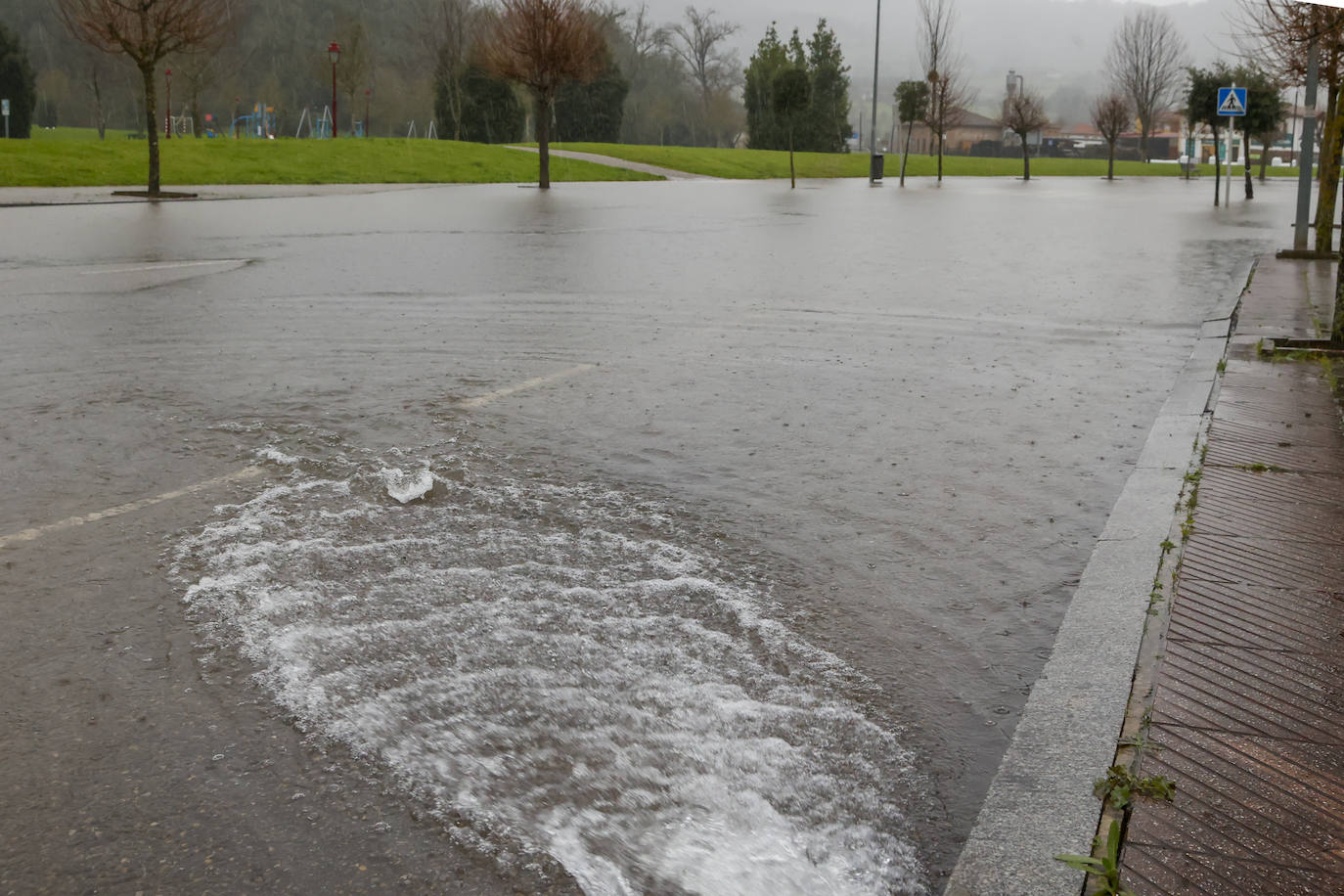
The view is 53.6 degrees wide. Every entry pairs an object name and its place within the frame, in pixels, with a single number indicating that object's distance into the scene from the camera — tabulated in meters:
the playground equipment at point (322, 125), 61.84
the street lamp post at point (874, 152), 48.72
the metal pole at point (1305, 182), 15.58
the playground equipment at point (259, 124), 64.84
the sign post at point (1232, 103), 24.36
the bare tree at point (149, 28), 26.78
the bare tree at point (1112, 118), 64.38
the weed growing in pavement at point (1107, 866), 2.25
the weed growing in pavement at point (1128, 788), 2.55
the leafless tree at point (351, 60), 67.94
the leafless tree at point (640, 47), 108.31
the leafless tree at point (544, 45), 31.55
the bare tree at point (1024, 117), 59.91
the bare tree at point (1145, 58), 71.94
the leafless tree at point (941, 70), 57.91
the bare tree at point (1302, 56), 13.74
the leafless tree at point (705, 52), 107.88
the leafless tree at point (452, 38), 67.62
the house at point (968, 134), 154.25
